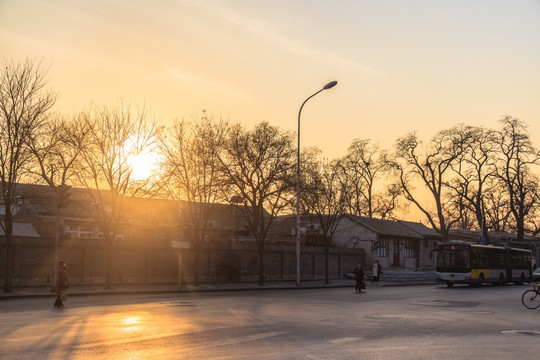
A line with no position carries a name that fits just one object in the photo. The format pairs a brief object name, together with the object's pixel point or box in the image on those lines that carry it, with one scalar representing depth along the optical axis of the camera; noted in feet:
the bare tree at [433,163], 205.57
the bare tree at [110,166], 96.91
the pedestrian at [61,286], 62.34
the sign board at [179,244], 101.91
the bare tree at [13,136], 84.33
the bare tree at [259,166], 120.16
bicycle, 70.03
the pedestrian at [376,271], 136.77
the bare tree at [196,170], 110.42
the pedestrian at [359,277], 102.32
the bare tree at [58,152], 89.56
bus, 127.85
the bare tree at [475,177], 202.08
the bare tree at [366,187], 224.53
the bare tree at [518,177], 198.70
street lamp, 118.11
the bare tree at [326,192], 129.29
